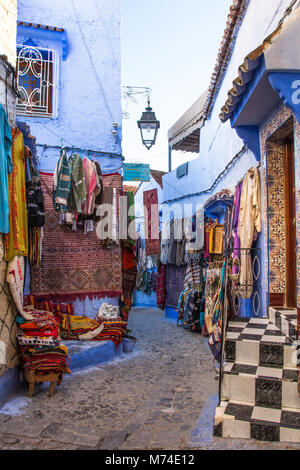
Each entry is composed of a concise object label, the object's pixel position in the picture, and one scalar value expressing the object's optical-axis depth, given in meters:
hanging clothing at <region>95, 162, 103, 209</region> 7.56
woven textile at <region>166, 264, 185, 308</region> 12.61
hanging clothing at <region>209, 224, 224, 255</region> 8.77
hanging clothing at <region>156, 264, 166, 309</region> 13.60
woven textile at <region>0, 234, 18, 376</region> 4.78
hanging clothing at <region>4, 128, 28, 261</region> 4.94
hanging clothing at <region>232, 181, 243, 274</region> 6.16
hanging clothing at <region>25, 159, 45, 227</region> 5.96
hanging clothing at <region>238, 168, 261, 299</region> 5.55
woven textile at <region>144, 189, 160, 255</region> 10.64
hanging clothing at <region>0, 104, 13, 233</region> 4.60
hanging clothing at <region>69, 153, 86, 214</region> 7.13
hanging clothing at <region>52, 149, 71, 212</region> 6.86
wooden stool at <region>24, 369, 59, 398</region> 4.98
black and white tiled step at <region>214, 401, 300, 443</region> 3.37
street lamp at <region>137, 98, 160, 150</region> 9.37
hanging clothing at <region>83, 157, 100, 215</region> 7.29
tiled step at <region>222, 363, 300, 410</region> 3.59
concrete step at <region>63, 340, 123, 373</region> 6.46
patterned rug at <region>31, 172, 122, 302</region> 7.38
